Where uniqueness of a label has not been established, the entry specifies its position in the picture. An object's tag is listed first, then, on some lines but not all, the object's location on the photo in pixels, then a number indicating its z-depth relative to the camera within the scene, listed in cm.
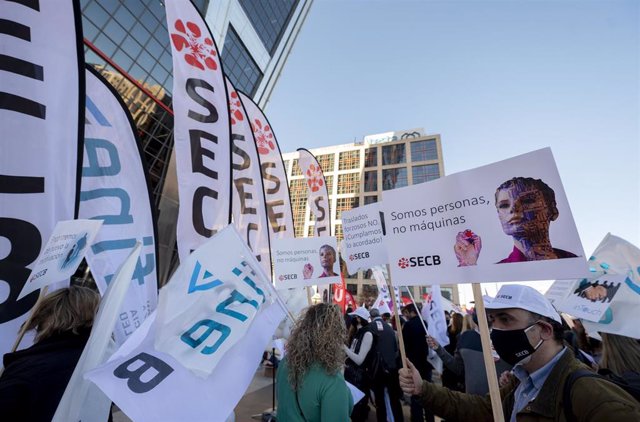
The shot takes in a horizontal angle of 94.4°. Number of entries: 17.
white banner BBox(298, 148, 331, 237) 914
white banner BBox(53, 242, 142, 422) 138
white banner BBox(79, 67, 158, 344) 313
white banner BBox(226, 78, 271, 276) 580
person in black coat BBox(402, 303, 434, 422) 510
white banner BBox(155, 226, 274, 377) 160
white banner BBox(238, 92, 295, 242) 746
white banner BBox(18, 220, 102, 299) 207
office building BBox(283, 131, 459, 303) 4697
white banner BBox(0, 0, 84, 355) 239
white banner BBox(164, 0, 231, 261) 397
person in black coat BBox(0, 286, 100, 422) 138
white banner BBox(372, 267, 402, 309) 949
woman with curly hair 200
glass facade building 1126
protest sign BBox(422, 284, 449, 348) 626
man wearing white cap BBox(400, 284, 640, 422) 129
